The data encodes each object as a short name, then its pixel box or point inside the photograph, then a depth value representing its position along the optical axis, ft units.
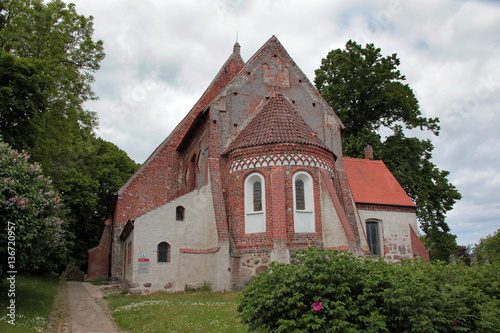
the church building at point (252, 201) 52.90
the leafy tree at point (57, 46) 57.57
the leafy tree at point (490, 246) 184.44
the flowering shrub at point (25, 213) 33.17
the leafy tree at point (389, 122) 90.74
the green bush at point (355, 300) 20.74
